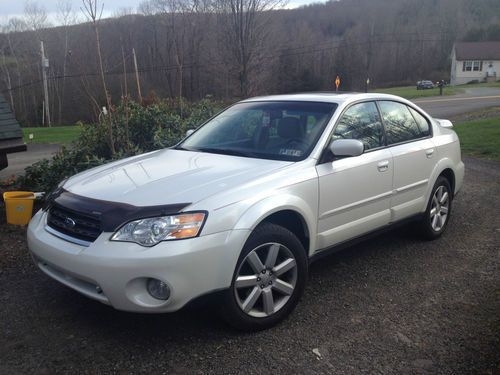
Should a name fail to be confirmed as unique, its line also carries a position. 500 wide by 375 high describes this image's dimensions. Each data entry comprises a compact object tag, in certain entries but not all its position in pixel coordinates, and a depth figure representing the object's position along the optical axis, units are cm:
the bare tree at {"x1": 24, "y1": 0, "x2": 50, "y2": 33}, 4618
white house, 7550
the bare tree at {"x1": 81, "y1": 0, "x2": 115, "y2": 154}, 663
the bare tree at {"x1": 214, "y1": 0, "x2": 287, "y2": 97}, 1178
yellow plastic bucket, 560
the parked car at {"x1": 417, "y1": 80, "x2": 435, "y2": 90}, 5884
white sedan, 287
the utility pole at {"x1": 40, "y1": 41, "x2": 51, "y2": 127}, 2966
